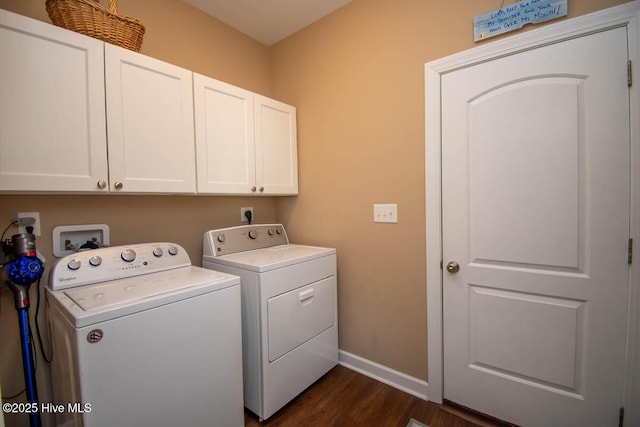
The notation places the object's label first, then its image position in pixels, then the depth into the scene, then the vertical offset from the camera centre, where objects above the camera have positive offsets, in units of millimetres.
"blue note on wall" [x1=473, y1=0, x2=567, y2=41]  1346 +919
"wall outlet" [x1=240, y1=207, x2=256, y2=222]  2326 -68
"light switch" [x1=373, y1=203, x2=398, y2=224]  1888 -67
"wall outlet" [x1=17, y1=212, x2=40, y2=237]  1367 -70
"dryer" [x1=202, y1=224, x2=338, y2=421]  1597 -653
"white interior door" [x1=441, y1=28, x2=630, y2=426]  1288 -157
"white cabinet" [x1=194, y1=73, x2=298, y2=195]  1743 +445
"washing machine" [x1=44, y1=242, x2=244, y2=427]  1006 -539
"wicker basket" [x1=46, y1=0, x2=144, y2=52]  1283 +886
